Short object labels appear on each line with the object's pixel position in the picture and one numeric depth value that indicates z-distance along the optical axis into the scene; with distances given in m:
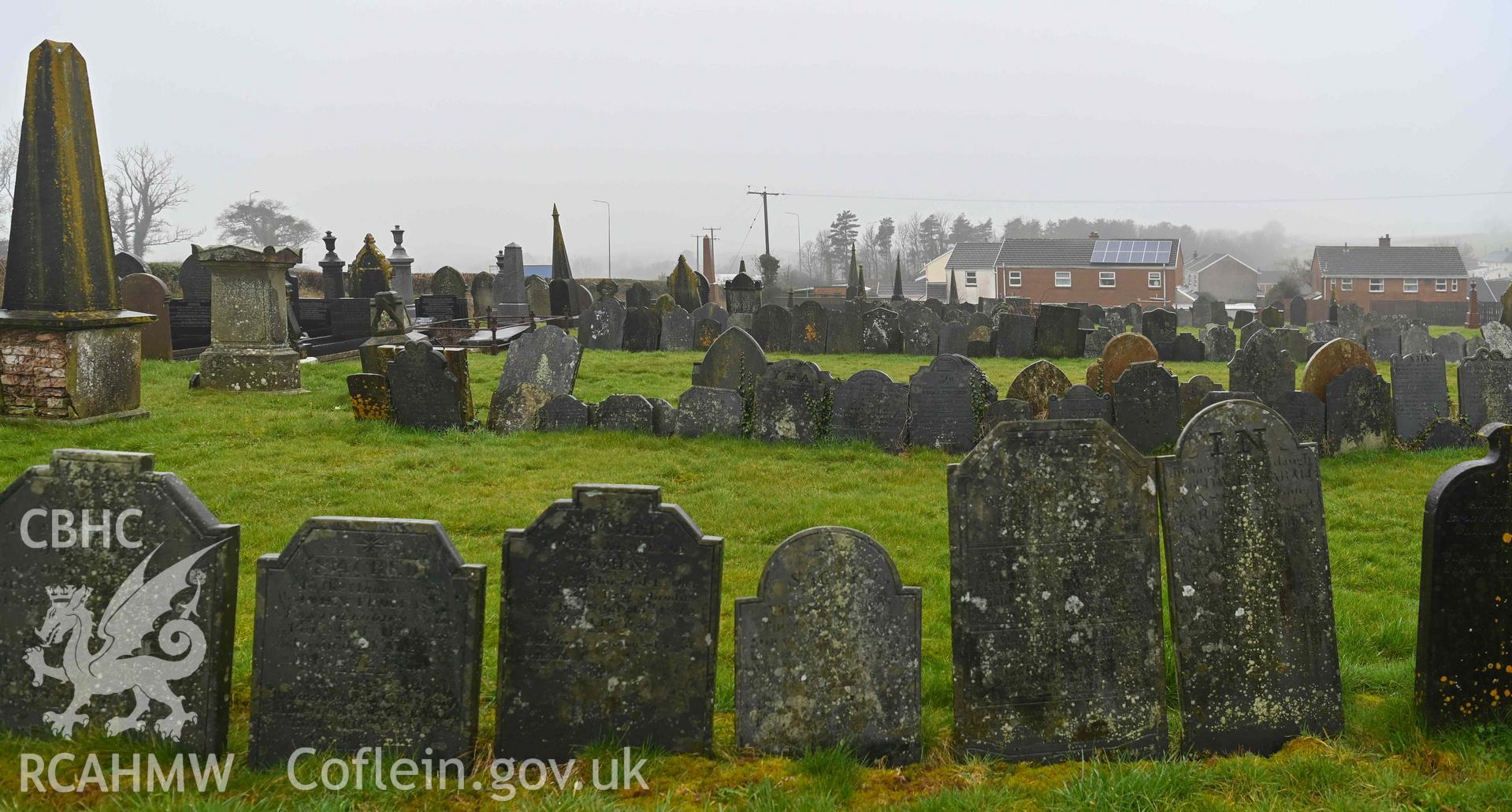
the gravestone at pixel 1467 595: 4.25
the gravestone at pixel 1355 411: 10.65
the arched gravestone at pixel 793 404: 11.12
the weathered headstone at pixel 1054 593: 4.27
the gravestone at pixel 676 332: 21.17
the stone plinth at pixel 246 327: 13.80
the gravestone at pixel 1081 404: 10.60
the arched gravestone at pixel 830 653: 4.19
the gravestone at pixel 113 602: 4.10
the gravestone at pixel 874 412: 11.00
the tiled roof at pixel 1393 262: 63.00
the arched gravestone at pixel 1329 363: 10.92
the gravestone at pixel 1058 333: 21.30
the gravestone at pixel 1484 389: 11.57
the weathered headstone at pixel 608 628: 4.12
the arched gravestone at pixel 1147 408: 10.75
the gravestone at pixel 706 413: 11.20
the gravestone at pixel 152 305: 16.48
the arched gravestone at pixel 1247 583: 4.36
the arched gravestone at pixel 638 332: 21.14
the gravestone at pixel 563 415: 11.38
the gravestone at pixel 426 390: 11.16
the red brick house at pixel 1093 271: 58.91
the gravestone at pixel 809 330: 22.16
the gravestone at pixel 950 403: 10.90
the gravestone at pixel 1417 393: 11.17
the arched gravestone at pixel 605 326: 21.22
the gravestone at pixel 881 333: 22.23
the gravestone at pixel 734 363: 12.00
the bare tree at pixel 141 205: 72.00
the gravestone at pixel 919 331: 22.12
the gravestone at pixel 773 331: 21.94
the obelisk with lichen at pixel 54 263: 10.45
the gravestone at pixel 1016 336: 21.30
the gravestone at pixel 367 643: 4.05
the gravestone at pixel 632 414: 11.27
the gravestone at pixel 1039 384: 11.26
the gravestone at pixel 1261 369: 11.75
